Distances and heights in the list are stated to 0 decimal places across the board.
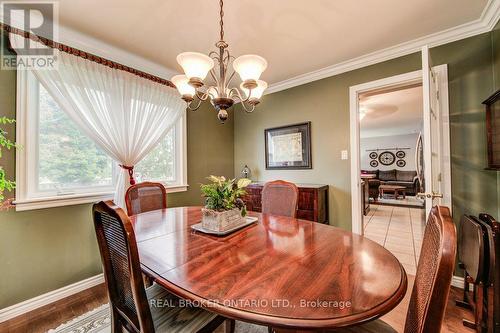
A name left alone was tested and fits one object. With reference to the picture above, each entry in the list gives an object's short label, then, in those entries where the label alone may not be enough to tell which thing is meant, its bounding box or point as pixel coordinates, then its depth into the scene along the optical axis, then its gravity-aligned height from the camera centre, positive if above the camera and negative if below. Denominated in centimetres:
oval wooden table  64 -43
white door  157 +22
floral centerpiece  129 -22
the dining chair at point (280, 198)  187 -29
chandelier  125 +63
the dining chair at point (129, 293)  78 -55
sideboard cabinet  251 -43
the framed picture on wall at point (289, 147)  295 +34
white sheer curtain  187 +70
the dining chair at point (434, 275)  53 -32
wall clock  867 +41
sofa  600 -46
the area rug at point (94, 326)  148 -116
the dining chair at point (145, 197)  196 -28
